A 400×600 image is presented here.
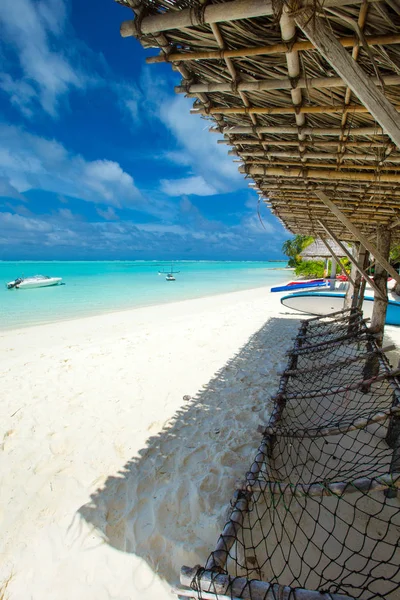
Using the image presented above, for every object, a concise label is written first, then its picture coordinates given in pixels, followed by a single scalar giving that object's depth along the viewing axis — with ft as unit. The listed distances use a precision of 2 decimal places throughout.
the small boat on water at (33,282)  94.42
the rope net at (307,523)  4.92
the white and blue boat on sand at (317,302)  33.35
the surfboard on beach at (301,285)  55.29
